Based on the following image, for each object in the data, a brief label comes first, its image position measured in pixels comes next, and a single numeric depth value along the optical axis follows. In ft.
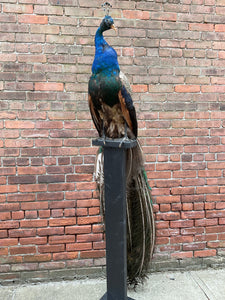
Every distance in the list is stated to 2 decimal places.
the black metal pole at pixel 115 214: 4.96
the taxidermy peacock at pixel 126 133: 4.78
